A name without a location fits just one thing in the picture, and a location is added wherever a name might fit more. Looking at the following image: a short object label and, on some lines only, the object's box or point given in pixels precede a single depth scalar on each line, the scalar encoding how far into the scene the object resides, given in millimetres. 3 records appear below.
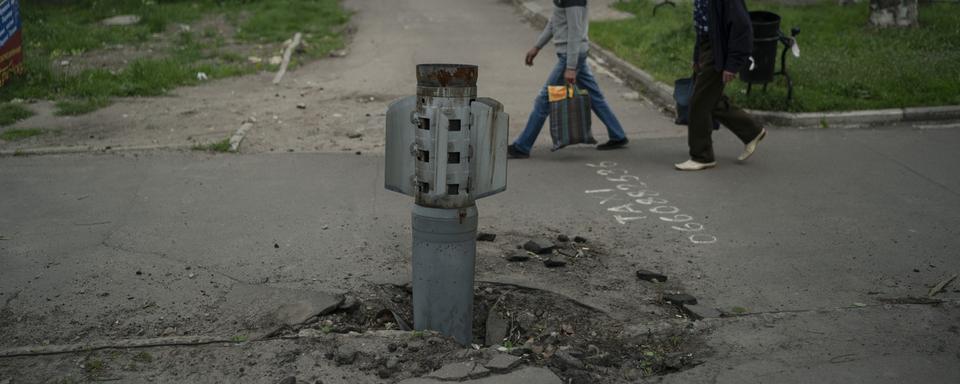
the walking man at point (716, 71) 7391
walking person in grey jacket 8195
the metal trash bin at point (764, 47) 9484
